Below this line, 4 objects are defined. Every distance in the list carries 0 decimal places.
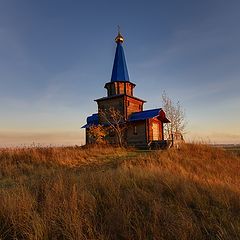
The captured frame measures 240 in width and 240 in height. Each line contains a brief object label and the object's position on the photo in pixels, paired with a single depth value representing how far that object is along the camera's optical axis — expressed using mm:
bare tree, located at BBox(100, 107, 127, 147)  27502
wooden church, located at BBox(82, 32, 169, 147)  27344
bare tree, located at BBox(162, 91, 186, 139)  36875
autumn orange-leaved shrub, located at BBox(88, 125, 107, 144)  25972
